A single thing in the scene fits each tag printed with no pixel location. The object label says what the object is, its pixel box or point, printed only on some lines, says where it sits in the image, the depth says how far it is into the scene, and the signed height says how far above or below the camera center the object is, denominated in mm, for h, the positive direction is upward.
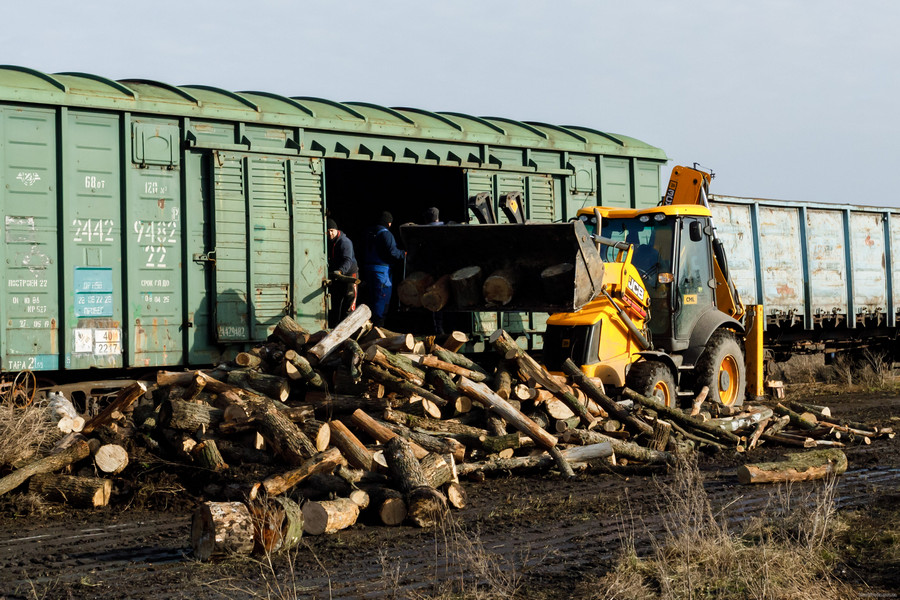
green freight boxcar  19828 +2088
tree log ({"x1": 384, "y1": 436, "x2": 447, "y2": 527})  13023 -635
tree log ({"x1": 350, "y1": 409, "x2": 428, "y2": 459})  16141 -269
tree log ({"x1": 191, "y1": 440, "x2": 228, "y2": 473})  15328 -452
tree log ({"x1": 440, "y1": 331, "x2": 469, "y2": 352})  20220 +526
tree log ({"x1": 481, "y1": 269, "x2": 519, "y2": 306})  20328 +1070
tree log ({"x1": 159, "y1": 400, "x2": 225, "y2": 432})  16031 -132
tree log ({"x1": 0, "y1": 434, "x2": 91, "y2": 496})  14461 -459
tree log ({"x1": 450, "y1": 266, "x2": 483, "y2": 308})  20656 +1112
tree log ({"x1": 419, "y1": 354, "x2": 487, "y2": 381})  18328 +236
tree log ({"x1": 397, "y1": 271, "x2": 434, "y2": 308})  21219 +1117
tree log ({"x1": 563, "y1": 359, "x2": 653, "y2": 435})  18719 -112
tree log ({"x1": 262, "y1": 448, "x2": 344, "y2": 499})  13414 -533
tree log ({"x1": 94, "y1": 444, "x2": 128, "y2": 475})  15148 -439
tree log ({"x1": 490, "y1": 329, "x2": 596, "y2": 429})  18375 +169
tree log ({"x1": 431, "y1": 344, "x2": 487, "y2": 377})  19234 +335
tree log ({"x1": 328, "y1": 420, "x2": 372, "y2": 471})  15078 -397
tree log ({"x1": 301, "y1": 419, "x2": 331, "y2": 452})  15437 -316
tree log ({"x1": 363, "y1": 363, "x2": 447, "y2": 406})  17797 +88
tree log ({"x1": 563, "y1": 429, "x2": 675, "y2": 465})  17625 -542
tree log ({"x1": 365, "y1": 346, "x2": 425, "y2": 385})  17953 +276
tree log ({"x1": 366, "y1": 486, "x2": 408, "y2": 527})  13086 -764
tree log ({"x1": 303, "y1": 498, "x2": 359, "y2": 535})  12414 -772
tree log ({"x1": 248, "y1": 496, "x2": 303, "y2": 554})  11414 -744
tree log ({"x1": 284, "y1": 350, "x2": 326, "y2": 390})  18062 +238
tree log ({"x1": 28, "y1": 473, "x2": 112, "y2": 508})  14633 -644
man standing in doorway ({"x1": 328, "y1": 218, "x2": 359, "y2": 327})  24016 +1525
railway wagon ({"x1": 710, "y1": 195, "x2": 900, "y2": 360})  32000 +1939
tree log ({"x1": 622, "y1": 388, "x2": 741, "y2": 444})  19281 -308
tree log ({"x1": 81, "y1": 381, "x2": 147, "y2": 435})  16891 -6
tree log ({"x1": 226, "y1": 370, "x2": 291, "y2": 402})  17781 +131
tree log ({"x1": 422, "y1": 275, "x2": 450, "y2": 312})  20922 +1041
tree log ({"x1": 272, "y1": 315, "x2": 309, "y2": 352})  19203 +621
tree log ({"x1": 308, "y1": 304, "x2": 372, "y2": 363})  18422 +591
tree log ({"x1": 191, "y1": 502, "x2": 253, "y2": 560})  11094 -744
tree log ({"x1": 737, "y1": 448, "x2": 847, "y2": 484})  15562 -683
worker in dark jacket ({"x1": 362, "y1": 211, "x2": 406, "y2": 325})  24859 +1603
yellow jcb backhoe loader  19872 +1047
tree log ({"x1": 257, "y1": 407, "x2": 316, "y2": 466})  15117 -318
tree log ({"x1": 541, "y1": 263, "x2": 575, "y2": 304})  19453 +1075
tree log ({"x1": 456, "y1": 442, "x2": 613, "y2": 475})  16344 -593
